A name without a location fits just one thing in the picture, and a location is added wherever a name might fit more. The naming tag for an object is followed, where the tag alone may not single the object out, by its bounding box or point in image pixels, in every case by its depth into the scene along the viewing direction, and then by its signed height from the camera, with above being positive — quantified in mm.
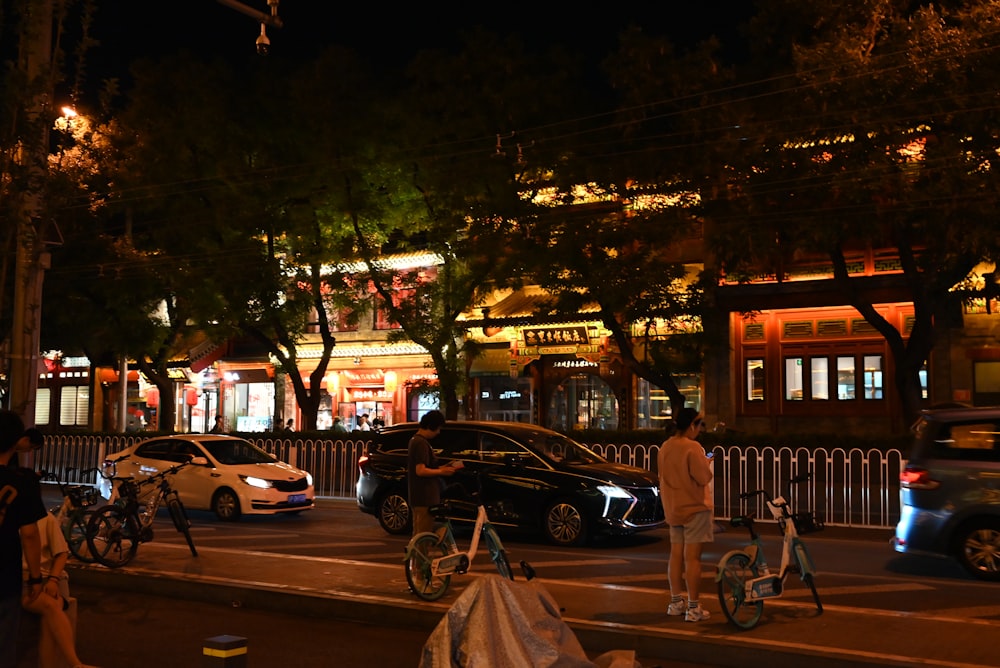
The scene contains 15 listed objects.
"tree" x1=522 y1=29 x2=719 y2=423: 22250 +4495
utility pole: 10391 +2678
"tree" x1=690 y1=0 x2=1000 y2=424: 17641 +5047
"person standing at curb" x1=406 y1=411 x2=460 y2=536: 10219 -589
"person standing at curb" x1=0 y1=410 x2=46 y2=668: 5508 -615
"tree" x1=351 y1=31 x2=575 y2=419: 24406 +5773
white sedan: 18562 -1045
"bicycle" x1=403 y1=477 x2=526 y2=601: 9680 -1321
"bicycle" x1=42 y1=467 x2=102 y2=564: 12531 -1262
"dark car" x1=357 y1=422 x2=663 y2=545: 14430 -925
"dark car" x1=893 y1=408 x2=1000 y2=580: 11508 -790
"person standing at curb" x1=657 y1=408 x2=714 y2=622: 8633 -698
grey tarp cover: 5305 -1107
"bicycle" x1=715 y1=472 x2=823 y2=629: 8289 -1236
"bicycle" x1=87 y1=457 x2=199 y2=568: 12180 -1303
